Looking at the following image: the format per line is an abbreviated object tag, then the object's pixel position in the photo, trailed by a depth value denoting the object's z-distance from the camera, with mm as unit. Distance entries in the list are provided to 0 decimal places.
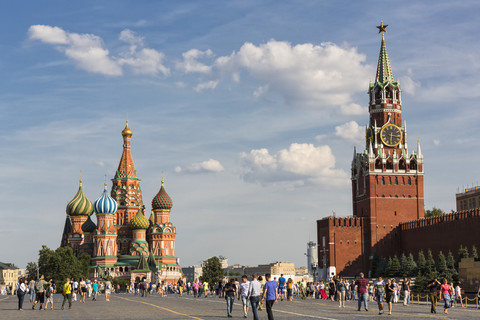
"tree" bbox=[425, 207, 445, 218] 124038
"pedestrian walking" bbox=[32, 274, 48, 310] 32469
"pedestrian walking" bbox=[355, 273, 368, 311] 30797
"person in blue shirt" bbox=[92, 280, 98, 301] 48531
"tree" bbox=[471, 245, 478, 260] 71975
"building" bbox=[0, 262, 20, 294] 174375
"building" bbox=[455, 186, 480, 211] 144625
